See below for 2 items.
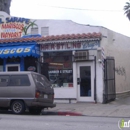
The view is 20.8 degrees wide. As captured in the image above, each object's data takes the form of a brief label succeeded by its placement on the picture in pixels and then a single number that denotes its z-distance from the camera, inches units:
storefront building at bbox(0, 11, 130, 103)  745.0
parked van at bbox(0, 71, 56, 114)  586.9
